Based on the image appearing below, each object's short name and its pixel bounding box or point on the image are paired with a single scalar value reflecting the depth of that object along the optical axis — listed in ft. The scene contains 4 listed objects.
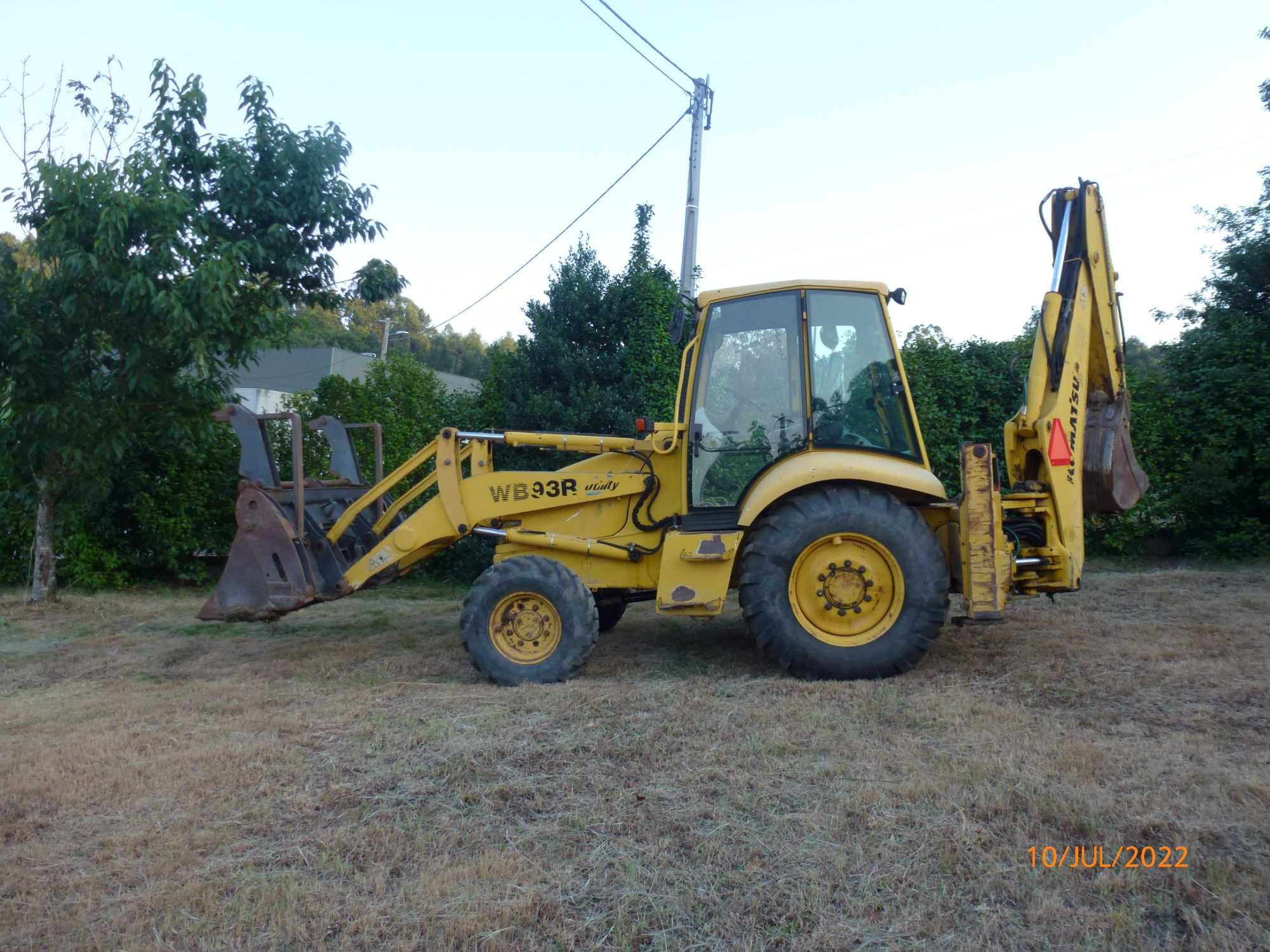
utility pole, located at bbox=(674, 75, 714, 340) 40.19
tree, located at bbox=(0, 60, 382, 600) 27.48
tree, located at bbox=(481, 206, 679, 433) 34.42
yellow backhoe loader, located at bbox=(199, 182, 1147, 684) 19.11
